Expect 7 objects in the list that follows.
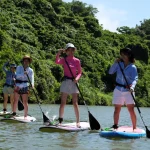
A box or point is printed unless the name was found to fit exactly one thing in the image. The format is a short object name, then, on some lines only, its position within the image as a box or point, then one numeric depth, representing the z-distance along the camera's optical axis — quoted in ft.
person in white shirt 37.22
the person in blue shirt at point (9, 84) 44.84
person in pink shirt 32.68
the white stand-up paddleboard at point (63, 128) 30.58
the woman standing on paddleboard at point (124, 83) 29.63
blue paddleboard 28.17
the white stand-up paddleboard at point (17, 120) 37.47
